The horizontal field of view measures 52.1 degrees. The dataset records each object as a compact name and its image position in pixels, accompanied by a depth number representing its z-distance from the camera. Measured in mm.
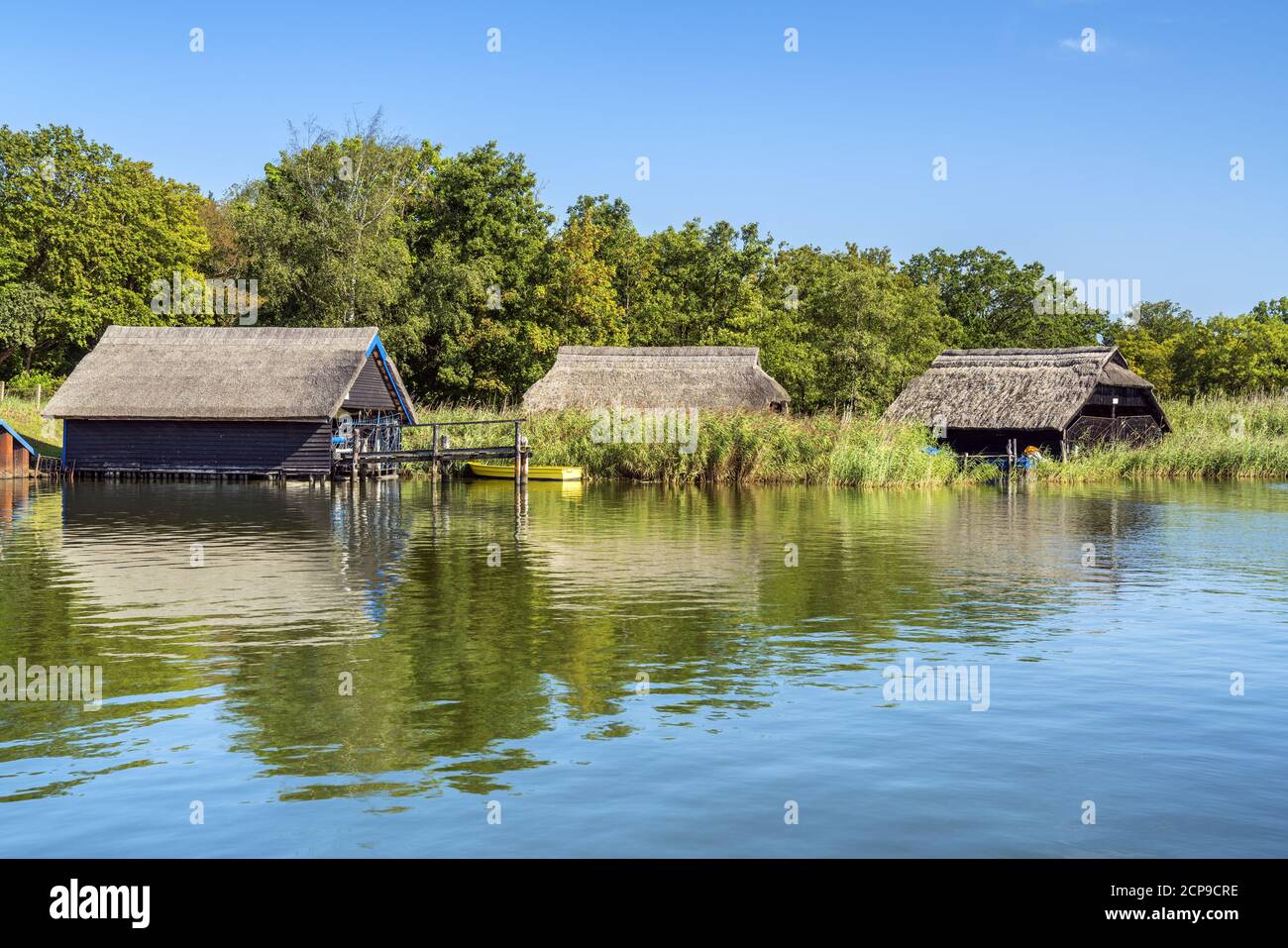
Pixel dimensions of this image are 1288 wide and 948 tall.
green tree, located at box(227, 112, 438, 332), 57469
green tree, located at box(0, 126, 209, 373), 64750
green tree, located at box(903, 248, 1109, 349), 80812
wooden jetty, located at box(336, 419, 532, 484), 45031
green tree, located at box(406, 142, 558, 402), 61844
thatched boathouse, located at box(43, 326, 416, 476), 45844
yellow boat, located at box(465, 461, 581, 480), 47250
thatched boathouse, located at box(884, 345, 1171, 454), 53875
